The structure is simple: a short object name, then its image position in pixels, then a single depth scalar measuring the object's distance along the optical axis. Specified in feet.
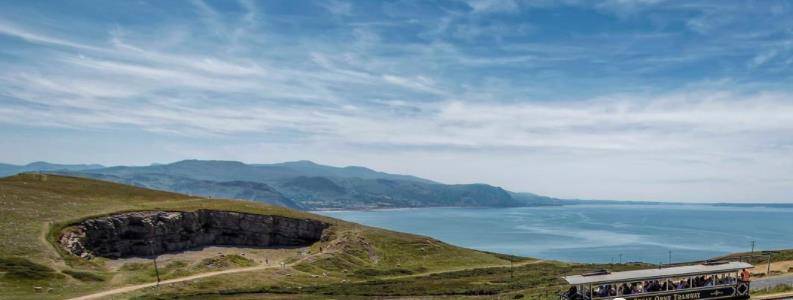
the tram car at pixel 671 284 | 145.18
